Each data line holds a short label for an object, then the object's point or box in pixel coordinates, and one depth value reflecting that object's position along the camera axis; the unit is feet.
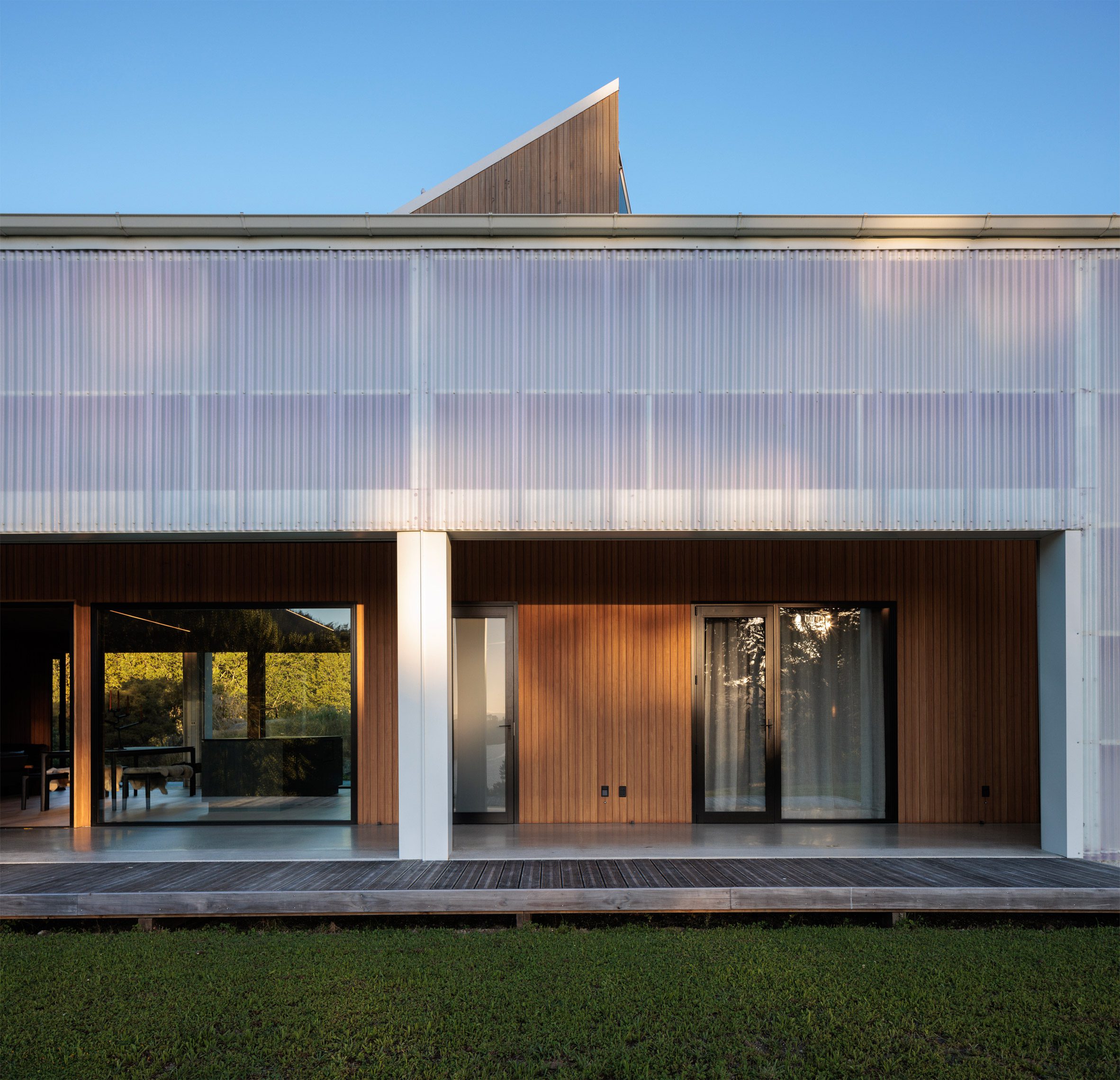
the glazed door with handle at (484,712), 27.94
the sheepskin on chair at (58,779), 31.07
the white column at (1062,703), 21.65
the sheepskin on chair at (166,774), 28.60
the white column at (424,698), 21.49
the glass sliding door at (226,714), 28.30
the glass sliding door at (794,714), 27.91
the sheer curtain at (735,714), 27.99
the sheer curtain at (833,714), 27.96
